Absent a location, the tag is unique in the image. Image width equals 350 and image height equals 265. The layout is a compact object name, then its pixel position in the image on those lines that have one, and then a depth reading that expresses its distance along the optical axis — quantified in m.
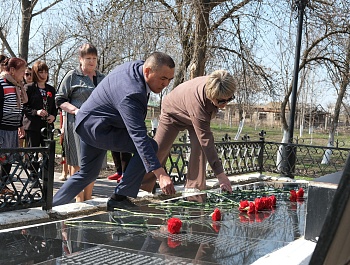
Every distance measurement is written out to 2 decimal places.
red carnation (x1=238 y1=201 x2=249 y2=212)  4.61
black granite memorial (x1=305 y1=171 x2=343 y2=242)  3.22
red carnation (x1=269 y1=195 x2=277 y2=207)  4.93
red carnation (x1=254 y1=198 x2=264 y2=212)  4.61
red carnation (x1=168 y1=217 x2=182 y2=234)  3.54
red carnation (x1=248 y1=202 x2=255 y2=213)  4.48
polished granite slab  2.93
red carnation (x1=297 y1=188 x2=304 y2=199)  5.59
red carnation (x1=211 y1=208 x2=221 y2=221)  4.14
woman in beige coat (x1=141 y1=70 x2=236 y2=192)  4.68
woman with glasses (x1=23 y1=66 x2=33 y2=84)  7.45
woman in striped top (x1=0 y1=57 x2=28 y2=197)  5.89
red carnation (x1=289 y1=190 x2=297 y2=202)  5.48
